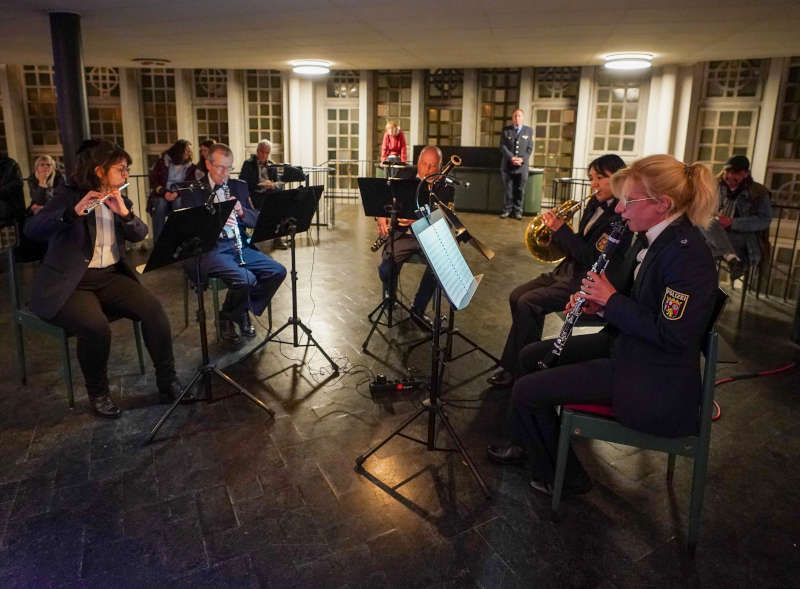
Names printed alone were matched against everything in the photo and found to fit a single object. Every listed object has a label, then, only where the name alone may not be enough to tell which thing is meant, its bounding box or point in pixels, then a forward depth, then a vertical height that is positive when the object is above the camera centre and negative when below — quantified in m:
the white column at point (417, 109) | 11.74 +0.95
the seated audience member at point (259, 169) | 6.91 -0.19
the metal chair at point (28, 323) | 3.08 -0.92
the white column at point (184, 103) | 11.84 +0.96
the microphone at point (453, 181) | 3.19 -0.12
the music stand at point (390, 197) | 3.75 -0.26
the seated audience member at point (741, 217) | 4.84 -0.43
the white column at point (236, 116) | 11.79 +0.74
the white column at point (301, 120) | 11.43 +0.66
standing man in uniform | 9.38 +0.05
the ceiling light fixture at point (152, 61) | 8.46 +1.30
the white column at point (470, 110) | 11.55 +0.93
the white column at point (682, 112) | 9.76 +0.84
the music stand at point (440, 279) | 2.25 -0.48
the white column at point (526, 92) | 11.17 +1.26
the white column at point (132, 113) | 11.71 +0.75
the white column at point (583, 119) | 10.52 +0.74
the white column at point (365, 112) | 11.78 +0.86
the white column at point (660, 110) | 9.74 +0.86
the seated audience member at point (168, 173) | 5.96 -0.21
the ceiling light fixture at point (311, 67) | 9.07 +1.36
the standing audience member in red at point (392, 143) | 9.84 +0.22
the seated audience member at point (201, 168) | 4.22 -0.11
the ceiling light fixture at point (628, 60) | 7.78 +1.36
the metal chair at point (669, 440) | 2.00 -0.97
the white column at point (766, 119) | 9.37 +0.73
